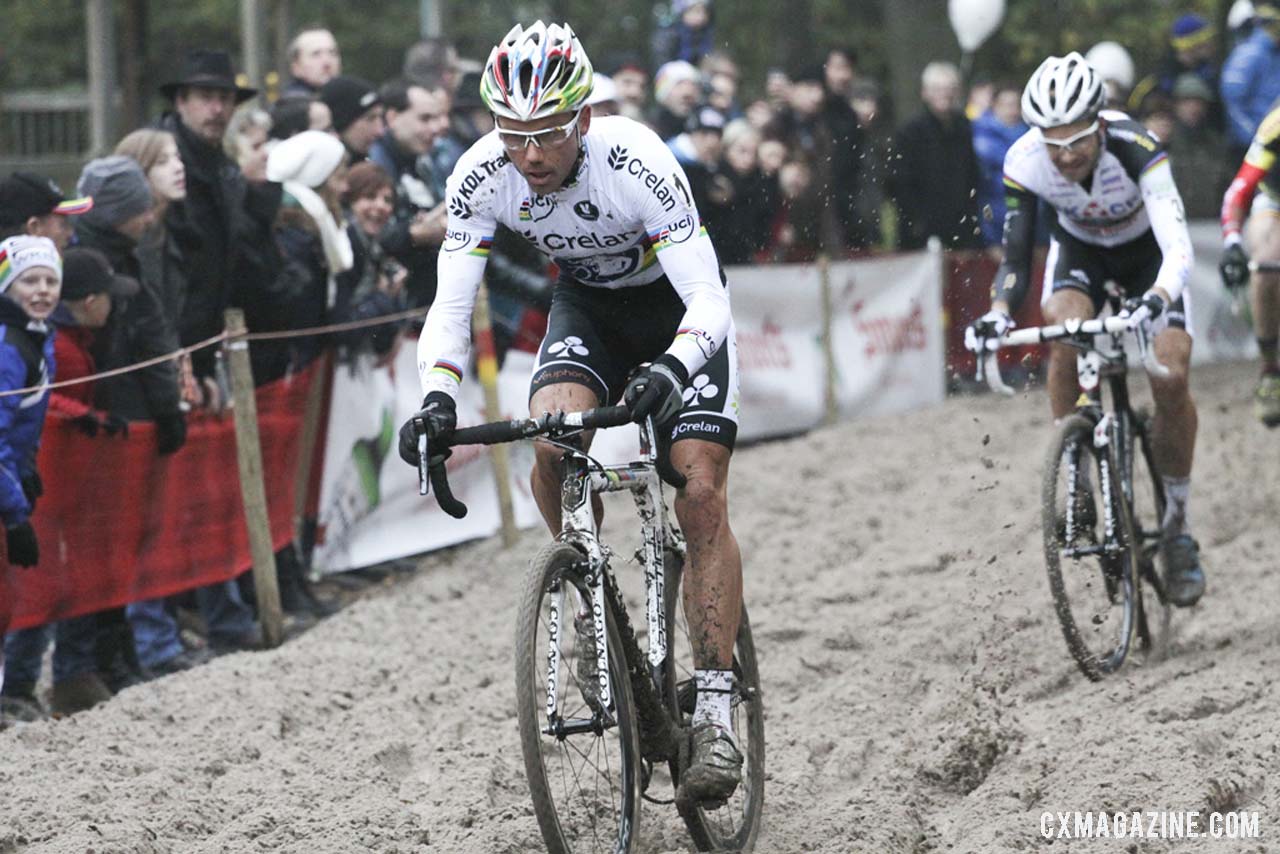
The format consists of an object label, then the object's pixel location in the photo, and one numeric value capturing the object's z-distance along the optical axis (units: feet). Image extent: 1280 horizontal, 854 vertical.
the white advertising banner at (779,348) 90.27
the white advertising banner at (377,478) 63.72
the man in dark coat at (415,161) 67.26
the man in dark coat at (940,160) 96.32
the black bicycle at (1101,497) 47.83
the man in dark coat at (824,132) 95.40
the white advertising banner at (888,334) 95.91
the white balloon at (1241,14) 103.32
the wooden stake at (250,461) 54.80
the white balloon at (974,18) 109.60
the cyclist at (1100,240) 48.98
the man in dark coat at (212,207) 57.36
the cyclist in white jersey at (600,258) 33.60
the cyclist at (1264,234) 61.05
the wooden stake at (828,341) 92.99
